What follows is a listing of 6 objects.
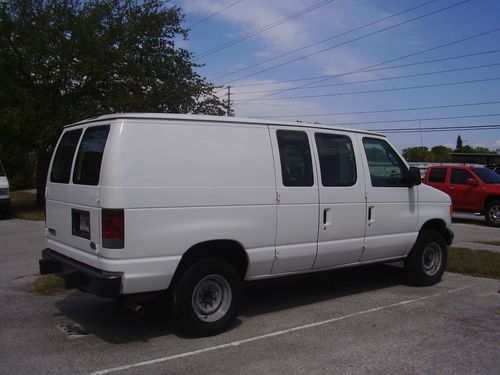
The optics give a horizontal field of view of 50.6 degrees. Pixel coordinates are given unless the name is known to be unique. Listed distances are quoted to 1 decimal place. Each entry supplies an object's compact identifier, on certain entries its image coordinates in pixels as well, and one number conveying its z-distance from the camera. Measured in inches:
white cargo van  194.4
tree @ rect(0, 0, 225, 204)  802.2
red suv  663.8
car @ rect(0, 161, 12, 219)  700.0
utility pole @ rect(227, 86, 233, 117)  2250.7
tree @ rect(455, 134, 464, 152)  5055.1
